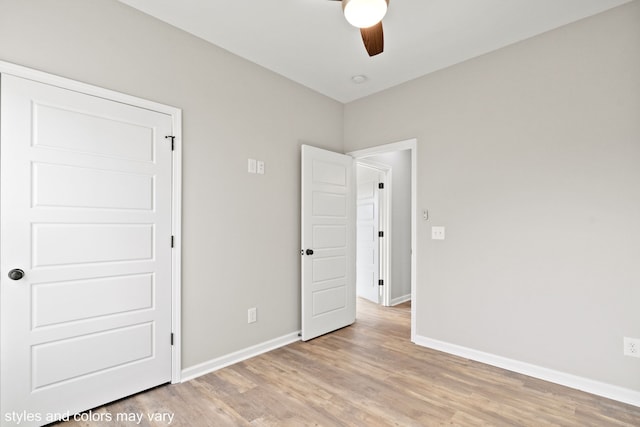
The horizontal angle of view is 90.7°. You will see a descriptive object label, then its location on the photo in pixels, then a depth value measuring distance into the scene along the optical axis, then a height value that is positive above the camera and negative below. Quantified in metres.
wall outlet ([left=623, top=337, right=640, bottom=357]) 2.22 -0.91
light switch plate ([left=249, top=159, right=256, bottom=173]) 3.06 +0.50
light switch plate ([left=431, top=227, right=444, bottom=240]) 3.22 -0.16
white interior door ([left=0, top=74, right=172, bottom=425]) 1.86 -0.21
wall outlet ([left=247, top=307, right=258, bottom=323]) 3.05 -0.95
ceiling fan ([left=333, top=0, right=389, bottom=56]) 1.66 +1.11
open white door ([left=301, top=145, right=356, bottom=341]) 3.47 -0.29
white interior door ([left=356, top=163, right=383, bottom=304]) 4.97 -0.26
